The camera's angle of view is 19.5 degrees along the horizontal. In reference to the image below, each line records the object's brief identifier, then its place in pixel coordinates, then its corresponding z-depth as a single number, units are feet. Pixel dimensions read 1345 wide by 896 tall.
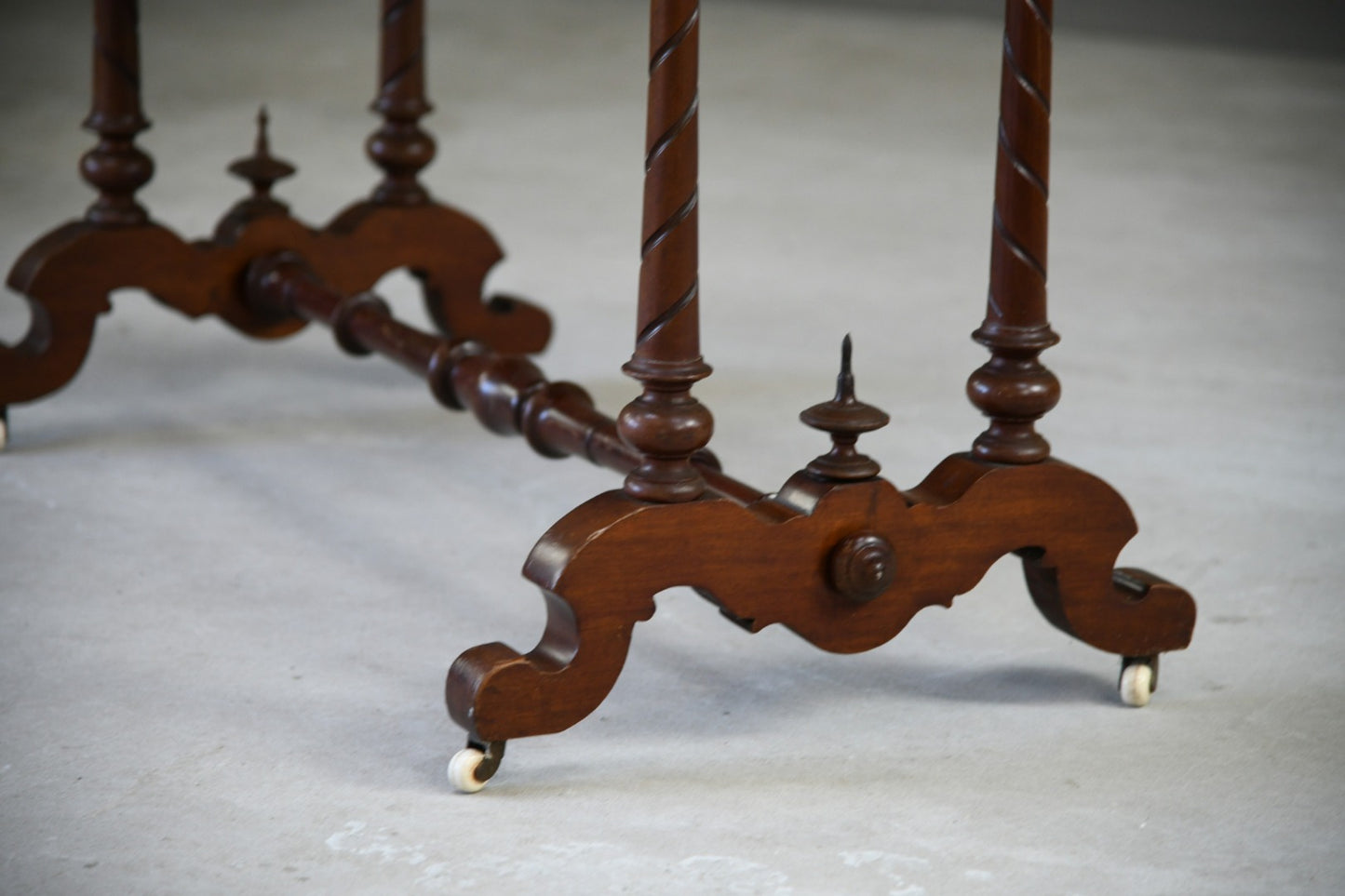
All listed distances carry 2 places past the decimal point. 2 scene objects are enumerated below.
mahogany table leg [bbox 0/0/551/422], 9.69
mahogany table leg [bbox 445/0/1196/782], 7.47
